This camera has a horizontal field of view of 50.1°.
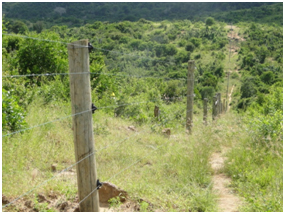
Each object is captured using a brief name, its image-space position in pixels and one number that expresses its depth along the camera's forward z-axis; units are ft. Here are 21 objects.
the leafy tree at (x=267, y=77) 139.03
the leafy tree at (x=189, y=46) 210.18
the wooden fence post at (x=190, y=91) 20.18
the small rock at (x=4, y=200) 9.49
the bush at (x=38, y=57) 34.55
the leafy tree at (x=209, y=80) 147.60
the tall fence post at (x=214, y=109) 27.90
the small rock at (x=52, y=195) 10.02
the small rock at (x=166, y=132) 21.59
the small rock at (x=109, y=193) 10.26
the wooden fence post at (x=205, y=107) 26.61
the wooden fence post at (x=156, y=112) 27.06
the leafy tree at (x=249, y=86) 126.72
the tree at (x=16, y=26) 129.86
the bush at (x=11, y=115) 15.04
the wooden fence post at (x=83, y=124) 7.95
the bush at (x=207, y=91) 134.00
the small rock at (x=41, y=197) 9.77
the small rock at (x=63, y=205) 9.64
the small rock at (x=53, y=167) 12.70
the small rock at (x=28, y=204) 9.36
